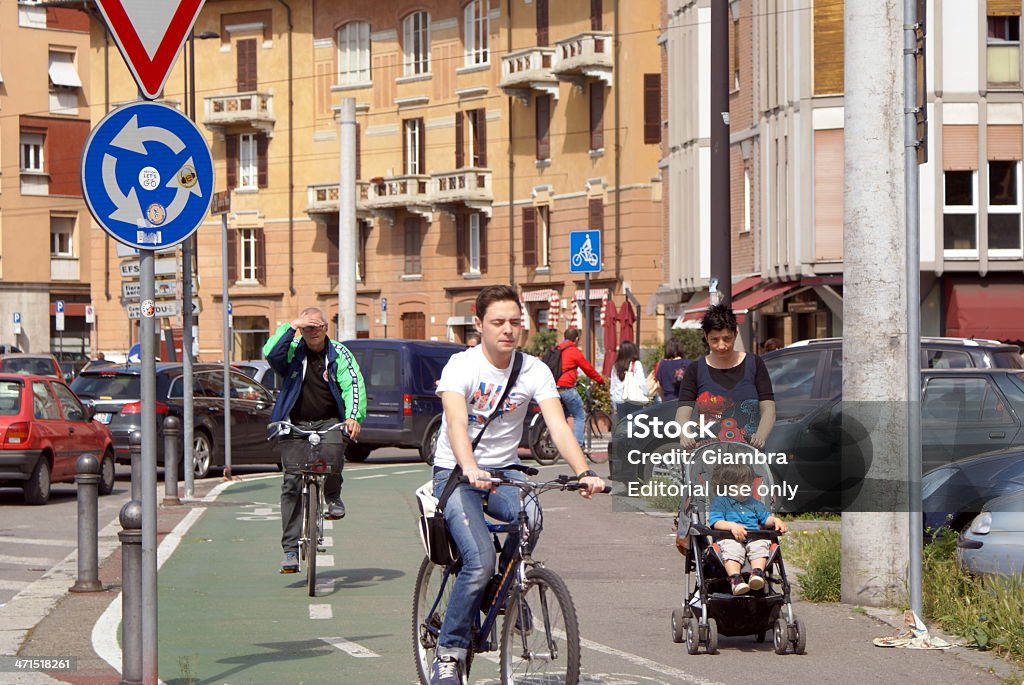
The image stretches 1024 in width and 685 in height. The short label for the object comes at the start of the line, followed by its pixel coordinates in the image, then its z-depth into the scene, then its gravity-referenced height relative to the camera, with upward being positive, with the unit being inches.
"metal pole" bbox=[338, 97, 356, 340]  1775.3 +120.2
